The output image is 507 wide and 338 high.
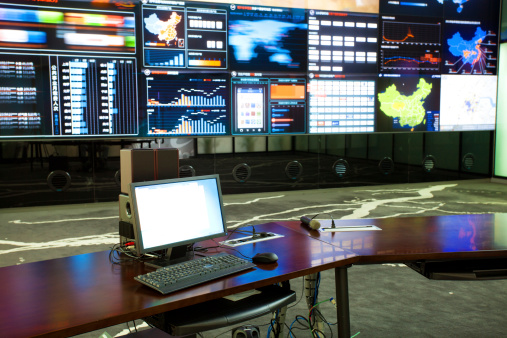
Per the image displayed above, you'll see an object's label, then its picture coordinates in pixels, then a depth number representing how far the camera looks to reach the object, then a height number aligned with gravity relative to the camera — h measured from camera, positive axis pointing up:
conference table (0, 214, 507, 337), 1.57 -0.59
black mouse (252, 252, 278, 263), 2.08 -0.56
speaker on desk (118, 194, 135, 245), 2.23 -0.44
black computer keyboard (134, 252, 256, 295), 1.80 -0.57
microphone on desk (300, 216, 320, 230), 2.70 -0.55
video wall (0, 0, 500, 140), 6.02 +0.75
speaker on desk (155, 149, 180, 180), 2.33 -0.19
